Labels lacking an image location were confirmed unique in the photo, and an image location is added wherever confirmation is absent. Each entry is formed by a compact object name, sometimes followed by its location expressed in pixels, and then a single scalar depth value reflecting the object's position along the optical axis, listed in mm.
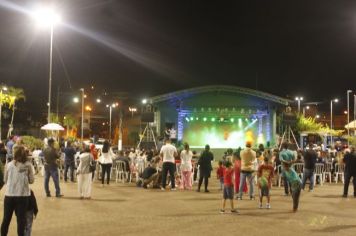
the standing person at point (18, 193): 7969
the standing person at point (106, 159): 18984
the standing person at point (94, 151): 21984
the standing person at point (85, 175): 15148
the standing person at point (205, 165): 17744
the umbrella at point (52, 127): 25188
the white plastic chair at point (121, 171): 21328
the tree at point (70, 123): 71812
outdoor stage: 37812
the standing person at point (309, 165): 17922
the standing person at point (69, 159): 20188
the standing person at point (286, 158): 13601
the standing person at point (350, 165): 16766
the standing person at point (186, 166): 18547
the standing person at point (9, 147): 21352
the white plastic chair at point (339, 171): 22406
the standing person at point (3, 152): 19391
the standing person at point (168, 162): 18203
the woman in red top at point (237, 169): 16219
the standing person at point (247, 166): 14984
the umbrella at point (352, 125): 29866
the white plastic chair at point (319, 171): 21031
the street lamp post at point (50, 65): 22828
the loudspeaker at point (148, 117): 35250
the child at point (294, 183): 12656
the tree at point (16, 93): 50531
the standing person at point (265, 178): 13398
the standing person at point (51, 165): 15242
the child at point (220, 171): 15078
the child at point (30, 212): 8031
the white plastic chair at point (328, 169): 22166
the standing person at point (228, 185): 12586
